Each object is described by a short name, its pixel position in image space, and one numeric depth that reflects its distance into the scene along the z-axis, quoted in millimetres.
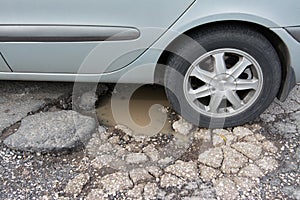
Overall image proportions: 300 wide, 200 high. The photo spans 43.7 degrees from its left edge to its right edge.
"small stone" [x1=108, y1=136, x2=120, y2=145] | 2533
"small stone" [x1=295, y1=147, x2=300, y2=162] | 2406
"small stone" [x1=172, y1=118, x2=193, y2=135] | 2619
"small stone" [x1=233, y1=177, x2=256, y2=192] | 2205
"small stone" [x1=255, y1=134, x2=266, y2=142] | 2549
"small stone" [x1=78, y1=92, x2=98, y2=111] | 2818
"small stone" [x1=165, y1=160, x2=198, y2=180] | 2281
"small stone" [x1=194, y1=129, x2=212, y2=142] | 2564
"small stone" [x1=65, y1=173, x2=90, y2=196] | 2182
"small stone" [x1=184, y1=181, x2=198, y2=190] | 2211
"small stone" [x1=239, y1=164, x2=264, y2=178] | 2283
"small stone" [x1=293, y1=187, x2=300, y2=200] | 2154
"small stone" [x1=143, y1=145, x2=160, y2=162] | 2410
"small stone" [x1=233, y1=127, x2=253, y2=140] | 2582
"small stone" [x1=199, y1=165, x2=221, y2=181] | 2275
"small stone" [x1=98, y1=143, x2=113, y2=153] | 2467
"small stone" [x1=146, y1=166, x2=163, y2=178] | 2295
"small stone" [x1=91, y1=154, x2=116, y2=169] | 2355
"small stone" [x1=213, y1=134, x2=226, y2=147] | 2514
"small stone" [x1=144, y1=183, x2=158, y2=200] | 2158
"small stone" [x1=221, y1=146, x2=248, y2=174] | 2322
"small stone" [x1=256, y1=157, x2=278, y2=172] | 2330
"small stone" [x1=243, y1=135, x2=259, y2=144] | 2533
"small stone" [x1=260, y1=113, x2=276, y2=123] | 2709
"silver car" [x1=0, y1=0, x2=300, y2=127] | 2170
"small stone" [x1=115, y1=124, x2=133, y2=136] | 2618
